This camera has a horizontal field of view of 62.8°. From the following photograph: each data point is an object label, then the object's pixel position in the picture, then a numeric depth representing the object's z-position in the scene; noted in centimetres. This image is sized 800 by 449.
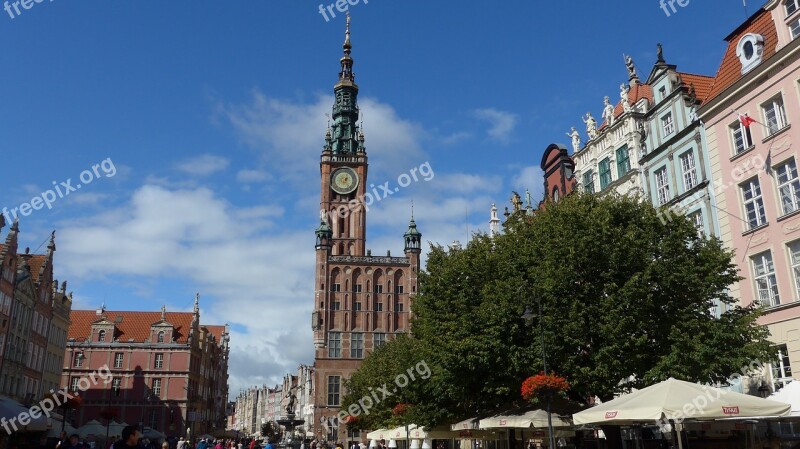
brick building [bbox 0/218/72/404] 4600
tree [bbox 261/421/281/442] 3828
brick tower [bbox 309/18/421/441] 7894
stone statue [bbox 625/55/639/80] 3879
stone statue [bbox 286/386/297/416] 3734
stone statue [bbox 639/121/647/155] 3406
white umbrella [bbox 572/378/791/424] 1401
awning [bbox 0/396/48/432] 1756
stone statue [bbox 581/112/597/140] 3875
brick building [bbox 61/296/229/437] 7225
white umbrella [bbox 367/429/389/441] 4312
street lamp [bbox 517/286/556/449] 1954
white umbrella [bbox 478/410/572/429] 2231
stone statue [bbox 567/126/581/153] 4022
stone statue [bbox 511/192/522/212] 4359
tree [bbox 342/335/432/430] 3181
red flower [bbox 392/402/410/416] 3563
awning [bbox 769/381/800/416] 1762
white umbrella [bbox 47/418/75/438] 3101
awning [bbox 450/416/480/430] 2564
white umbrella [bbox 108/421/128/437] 4380
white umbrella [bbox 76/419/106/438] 4072
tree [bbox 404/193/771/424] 2164
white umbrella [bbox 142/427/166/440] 4850
